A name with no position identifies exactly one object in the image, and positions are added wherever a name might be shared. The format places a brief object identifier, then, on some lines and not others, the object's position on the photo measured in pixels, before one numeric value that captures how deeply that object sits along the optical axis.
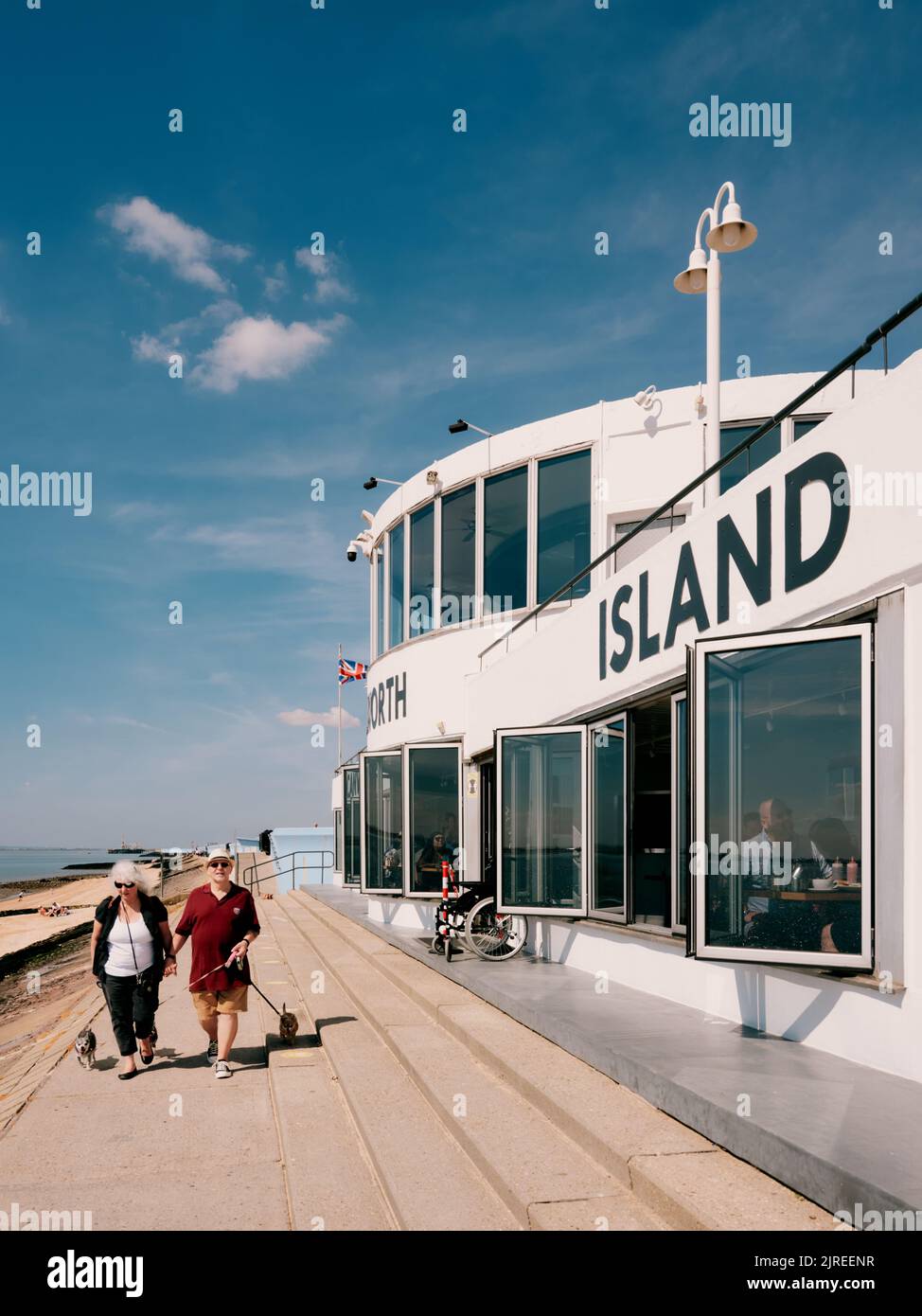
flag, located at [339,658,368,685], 26.74
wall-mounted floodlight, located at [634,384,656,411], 14.34
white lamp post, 9.37
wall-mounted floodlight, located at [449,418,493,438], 16.27
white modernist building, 5.82
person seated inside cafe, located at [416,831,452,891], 15.61
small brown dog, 8.90
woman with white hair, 7.91
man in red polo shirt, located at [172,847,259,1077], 7.88
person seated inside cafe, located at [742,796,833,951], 6.30
